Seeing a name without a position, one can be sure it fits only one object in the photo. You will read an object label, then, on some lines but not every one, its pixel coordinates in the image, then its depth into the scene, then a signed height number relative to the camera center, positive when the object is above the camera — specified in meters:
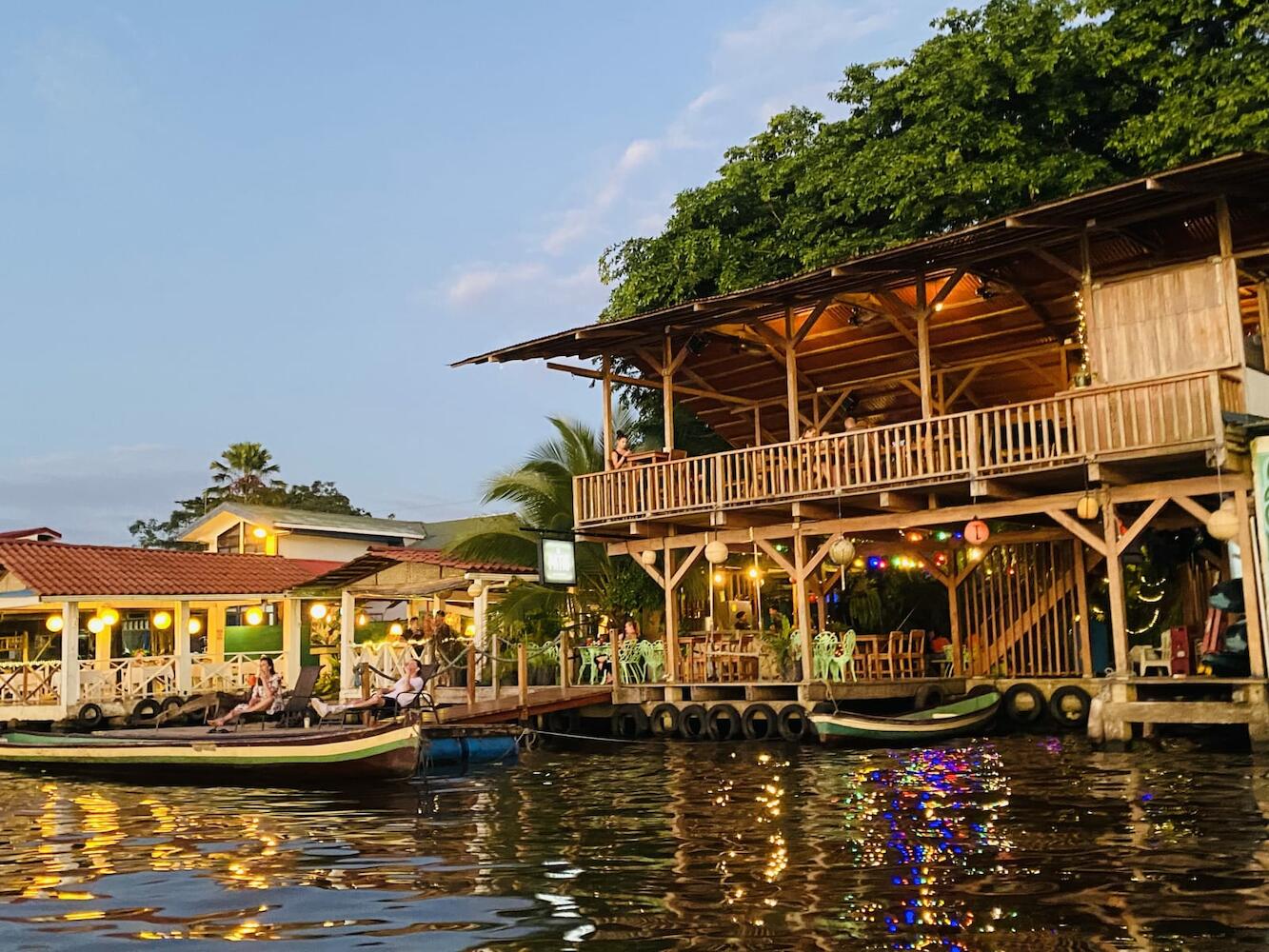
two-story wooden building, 15.77 +3.25
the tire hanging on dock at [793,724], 18.72 -1.16
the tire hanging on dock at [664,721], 20.14 -1.13
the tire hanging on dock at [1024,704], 18.97 -1.04
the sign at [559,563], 20.41 +1.34
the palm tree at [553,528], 23.25 +2.10
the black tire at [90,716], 23.59 -0.83
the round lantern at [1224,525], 14.79 +1.08
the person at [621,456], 20.95 +3.00
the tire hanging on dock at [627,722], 20.58 -1.15
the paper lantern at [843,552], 18.44 +1.18
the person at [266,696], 19.33 -0.51
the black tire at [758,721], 19.11 -1.14
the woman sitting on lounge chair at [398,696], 17.66 -0.52
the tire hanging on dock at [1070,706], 18.47 -1.06
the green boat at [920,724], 17.19 -1.14
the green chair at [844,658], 19.53 -0.29
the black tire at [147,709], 24.03 -0.77
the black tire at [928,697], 19.92 -0.93
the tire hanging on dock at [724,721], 19.48 -1.15
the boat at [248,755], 15.43 -1.12
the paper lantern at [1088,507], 16.22 +1.46
